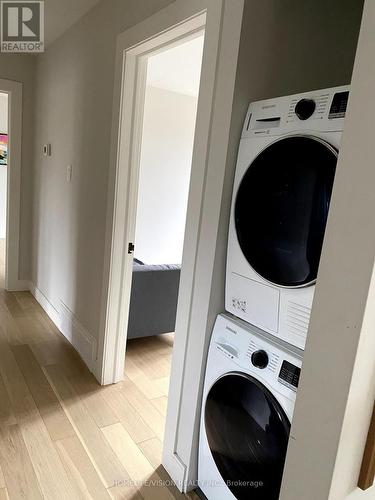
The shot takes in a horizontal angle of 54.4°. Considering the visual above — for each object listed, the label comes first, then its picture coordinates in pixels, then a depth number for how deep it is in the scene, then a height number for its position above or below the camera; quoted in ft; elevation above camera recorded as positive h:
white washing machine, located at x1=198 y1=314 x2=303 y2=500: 3.76 -2.49
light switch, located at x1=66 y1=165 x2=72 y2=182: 9.07 -0.10
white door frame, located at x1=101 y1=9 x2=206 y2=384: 6.62 -0.43
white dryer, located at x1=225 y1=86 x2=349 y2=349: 3.51 -0.17
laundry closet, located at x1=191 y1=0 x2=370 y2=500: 3.62 -0.44
